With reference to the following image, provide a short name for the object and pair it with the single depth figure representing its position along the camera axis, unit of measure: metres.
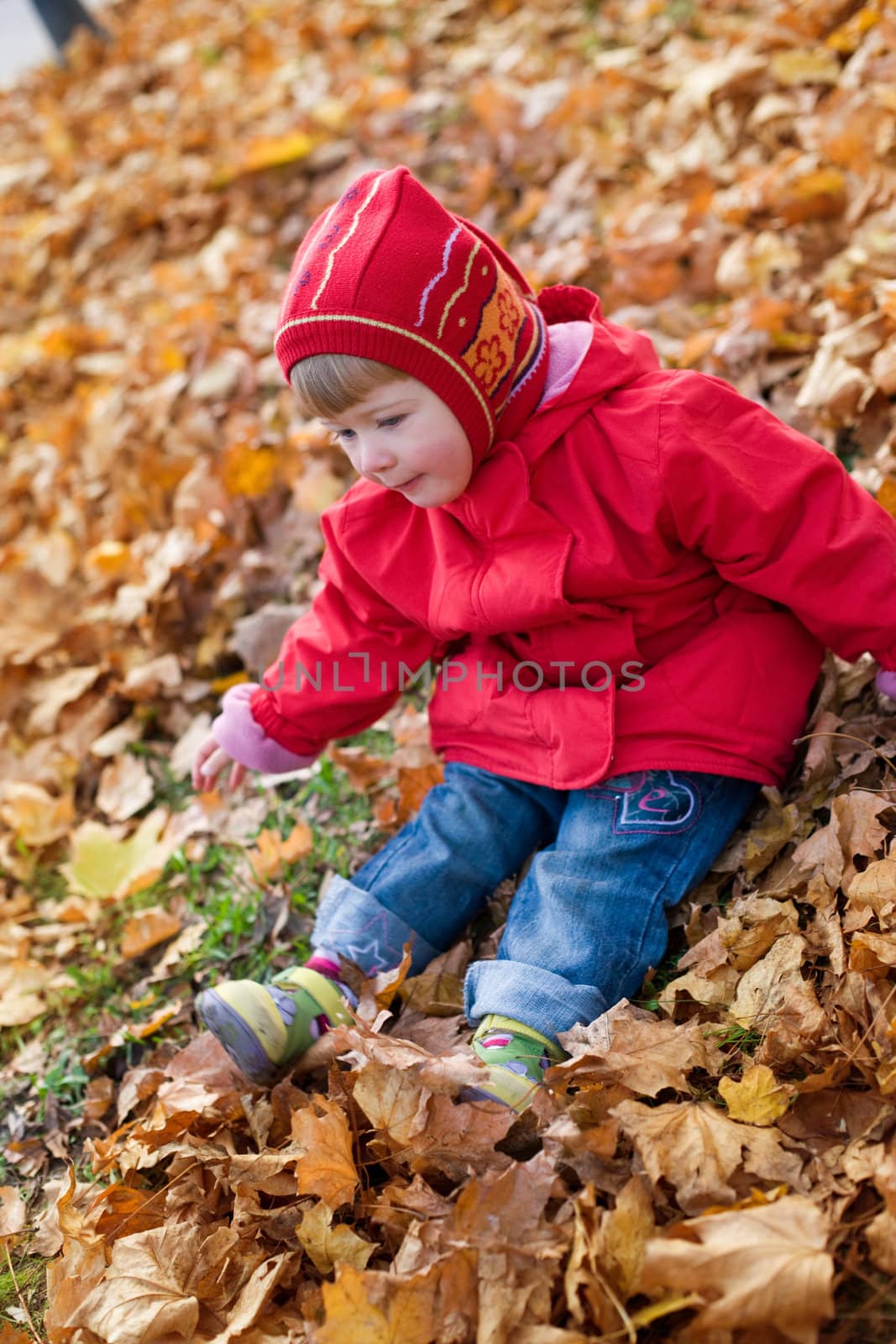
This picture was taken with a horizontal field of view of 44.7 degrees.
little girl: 1.79
